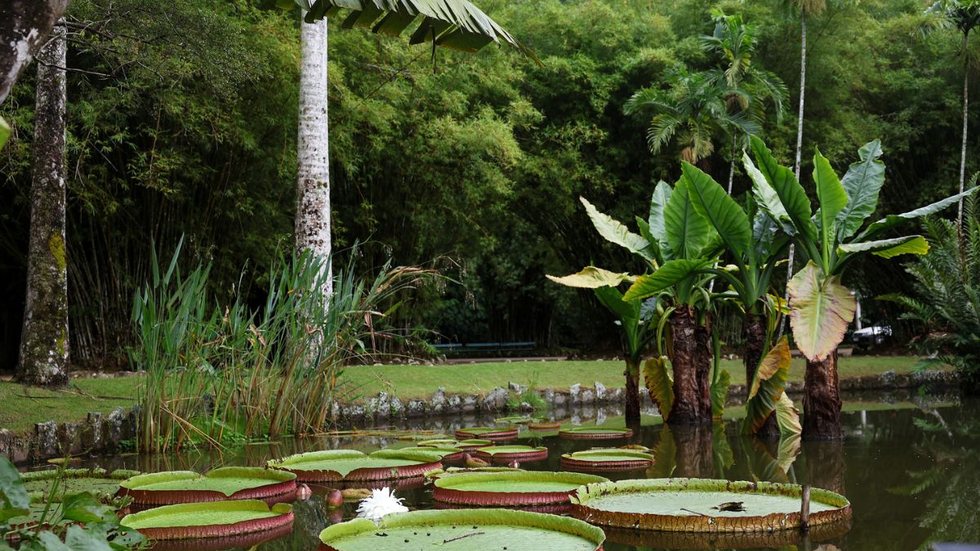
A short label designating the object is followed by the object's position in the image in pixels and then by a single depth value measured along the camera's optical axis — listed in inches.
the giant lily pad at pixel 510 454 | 204.5
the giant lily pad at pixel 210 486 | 147.0
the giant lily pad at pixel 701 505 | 123.1
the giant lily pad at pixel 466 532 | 108.3
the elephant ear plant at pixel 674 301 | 273.0
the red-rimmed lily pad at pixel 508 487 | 141.6
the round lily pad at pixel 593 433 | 243.9
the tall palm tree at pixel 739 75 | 570.9
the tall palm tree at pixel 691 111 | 575.8
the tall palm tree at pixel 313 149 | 334.0
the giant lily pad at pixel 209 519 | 123.8
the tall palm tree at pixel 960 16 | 584.4
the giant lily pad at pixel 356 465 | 176.6
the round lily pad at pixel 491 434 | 247.3
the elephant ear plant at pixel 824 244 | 221.9
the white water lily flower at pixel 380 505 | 130.3
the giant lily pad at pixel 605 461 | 190.1
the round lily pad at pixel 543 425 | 284.1
